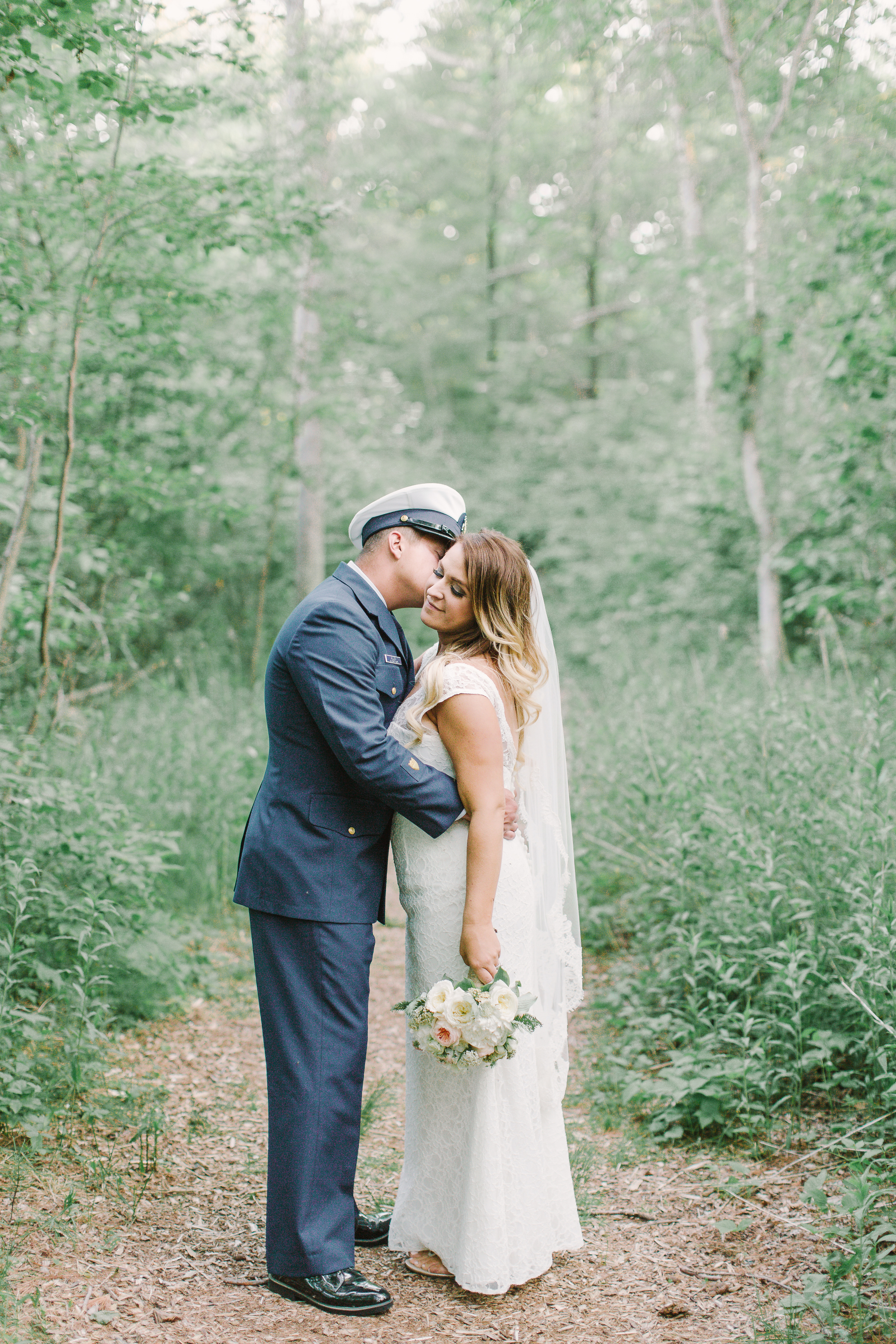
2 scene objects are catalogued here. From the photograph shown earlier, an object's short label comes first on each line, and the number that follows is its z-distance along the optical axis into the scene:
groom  2.80
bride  2.85
